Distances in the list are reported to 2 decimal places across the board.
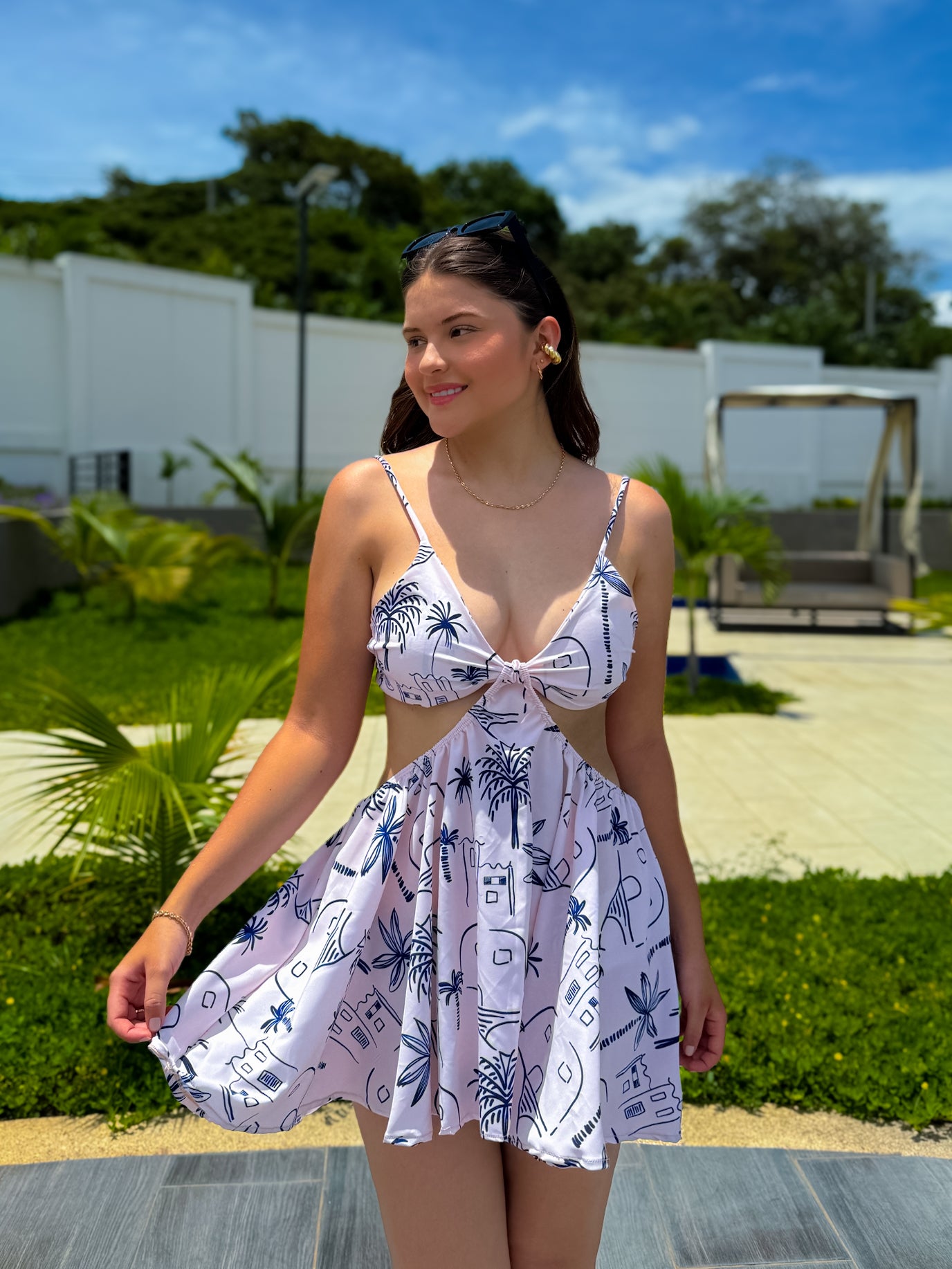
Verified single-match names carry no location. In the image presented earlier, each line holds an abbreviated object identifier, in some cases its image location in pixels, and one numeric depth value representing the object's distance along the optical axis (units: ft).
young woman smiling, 4.25
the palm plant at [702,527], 25.88
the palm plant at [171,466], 56.95
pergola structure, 39.24
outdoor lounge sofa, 38.42
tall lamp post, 49.73
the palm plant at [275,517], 35.78
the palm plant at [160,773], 10.17
